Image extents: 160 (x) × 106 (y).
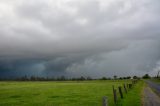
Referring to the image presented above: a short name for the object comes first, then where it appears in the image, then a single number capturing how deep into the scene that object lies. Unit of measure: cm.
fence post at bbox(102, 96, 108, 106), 650
